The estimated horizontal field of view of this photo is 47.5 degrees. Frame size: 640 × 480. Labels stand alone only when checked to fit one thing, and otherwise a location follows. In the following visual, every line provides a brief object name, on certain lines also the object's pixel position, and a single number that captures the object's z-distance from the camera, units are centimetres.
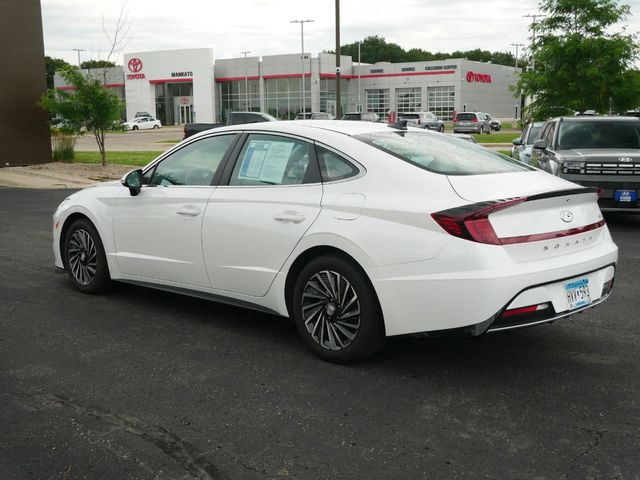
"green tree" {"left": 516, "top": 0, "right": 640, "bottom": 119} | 1988
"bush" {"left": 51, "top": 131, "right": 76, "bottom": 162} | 2481
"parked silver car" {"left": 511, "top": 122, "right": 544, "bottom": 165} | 1654
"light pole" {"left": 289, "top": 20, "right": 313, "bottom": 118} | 7794
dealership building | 8112
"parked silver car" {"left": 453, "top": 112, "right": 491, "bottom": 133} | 5434
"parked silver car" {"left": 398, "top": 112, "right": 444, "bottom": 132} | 5022
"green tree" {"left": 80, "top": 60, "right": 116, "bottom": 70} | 2588
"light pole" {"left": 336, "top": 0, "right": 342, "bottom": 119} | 2786
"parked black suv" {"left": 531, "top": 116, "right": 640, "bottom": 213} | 1098
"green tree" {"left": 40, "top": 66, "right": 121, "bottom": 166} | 2231
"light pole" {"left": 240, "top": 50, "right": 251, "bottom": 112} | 8238
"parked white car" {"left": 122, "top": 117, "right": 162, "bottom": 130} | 7144
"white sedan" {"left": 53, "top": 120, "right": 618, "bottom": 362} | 430
